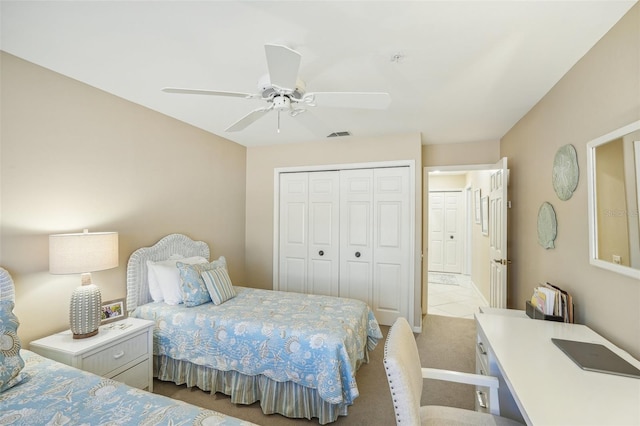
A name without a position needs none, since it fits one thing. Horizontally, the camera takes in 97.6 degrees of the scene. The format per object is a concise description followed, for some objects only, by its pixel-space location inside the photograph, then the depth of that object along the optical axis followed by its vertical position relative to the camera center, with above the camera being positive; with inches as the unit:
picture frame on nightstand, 86.7 -28.8
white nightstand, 70.5 -35.0
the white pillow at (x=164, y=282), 100.2 -22.4
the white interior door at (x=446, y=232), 277.6 -8.0
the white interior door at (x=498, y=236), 117.5 -5.3
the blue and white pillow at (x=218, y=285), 101.5 -24.0
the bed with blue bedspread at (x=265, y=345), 75.3 -36.5
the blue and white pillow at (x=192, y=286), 97.4 -23.1
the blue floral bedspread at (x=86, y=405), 45.1 -32.1
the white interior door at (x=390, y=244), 141.2 -10.8
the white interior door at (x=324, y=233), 154.7 -6.1
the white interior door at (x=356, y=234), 148.3 -5.9
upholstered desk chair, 39.9 -26.9
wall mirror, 52.0 +5.3
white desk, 36.9 -24.5
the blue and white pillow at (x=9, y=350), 52.7 -25.9
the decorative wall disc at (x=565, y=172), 74.2 +14.9
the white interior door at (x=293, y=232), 161.0 -5.7
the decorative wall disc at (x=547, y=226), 86.0 -0.3
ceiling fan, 56.1 +30.6
